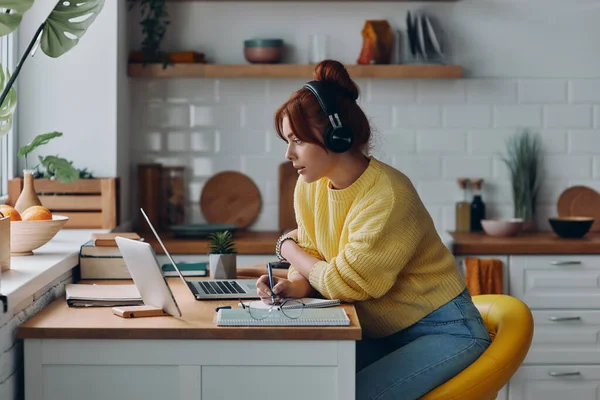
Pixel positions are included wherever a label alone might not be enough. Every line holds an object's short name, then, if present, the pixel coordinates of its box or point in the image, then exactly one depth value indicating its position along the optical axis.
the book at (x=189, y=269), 3.16
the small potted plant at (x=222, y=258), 3.05
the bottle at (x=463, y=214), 4.63
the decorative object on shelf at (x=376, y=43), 4.52
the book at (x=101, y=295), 2.62
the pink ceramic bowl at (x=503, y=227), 4.39
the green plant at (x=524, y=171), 4.64
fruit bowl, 2.93
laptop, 2.71
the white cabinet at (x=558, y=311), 4.17
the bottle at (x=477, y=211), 4.62
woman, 2.53
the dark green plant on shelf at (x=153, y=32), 4.49
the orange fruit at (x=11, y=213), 2.90
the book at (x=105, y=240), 3.12
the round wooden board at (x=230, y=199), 4.70
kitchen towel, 4.11
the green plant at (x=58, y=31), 2.93
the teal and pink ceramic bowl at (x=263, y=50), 4.49
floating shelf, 4.46
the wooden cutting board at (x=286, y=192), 4.67
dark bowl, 4.32
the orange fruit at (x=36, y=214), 2.96
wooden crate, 3.94
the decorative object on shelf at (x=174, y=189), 4.66
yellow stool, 2.54
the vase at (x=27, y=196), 3.34
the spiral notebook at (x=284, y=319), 2.31
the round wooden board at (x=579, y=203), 4.71
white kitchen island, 2.29
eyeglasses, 2.38
